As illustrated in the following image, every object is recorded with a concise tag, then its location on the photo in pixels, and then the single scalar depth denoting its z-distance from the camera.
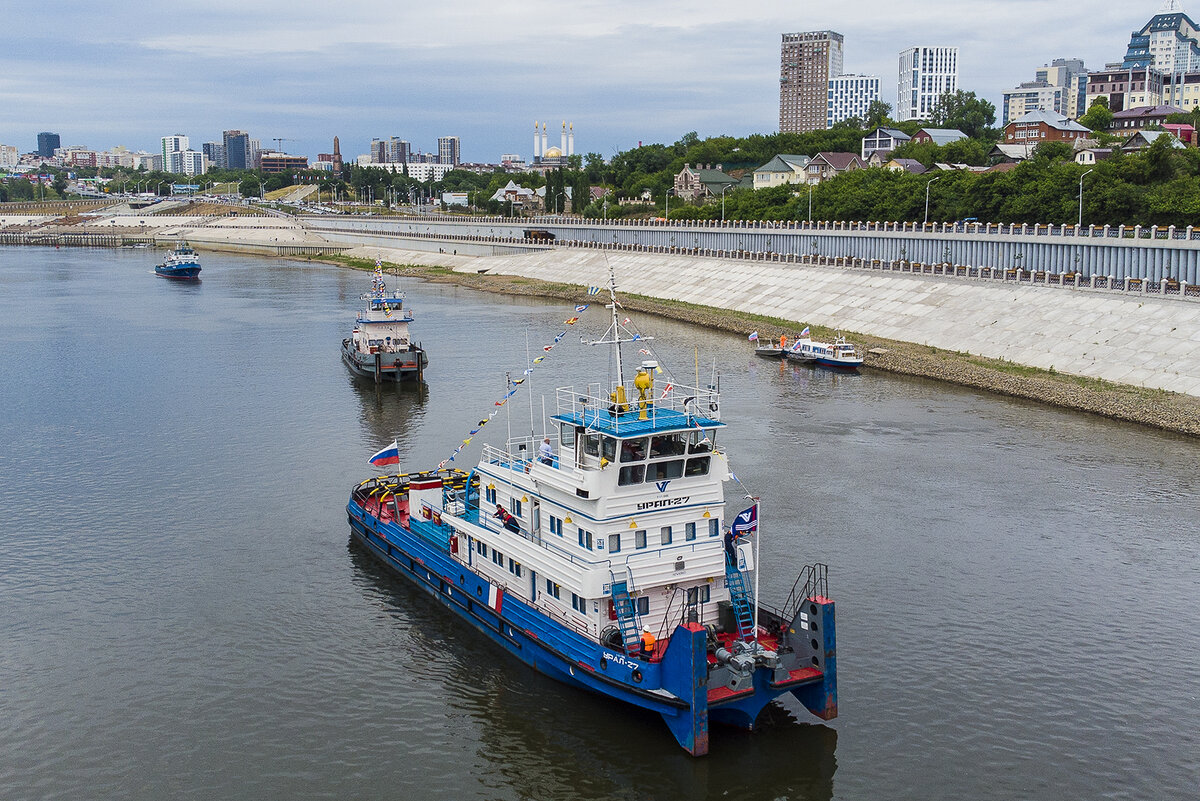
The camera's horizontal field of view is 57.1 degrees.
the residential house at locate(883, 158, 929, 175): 172.38
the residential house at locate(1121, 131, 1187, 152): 155.50
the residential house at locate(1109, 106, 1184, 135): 190.38
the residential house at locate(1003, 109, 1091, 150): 185.50
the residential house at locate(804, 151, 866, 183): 196.12
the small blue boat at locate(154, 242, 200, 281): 158.75
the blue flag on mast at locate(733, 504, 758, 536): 27.98
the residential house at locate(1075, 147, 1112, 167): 144.50
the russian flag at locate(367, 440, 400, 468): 40.28
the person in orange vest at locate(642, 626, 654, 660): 26.34
